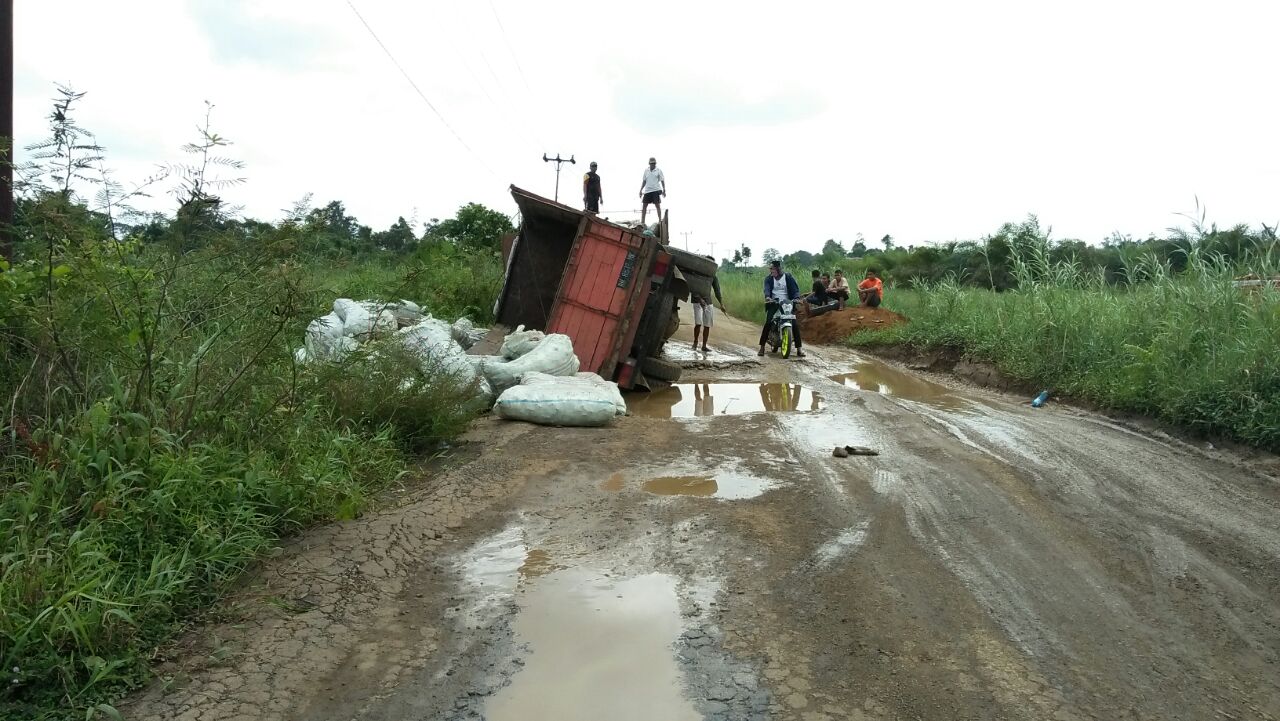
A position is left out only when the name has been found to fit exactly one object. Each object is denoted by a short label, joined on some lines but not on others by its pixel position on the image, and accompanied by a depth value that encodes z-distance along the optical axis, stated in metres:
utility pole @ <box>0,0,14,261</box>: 4.76
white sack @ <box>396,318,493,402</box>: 6.79
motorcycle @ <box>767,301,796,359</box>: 14.08
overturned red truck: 9.73
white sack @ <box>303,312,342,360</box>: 6.38
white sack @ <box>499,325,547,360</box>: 8.79
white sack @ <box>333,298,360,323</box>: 8.96
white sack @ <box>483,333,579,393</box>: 7.99
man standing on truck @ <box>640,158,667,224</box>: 16.41
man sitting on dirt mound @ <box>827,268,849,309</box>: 19.02
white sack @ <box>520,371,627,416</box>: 7.66
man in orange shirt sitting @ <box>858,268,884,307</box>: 18.73
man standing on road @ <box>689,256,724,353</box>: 12.67
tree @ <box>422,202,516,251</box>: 24.76
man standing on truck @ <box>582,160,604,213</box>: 17.47
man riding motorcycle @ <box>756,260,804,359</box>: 14.27
